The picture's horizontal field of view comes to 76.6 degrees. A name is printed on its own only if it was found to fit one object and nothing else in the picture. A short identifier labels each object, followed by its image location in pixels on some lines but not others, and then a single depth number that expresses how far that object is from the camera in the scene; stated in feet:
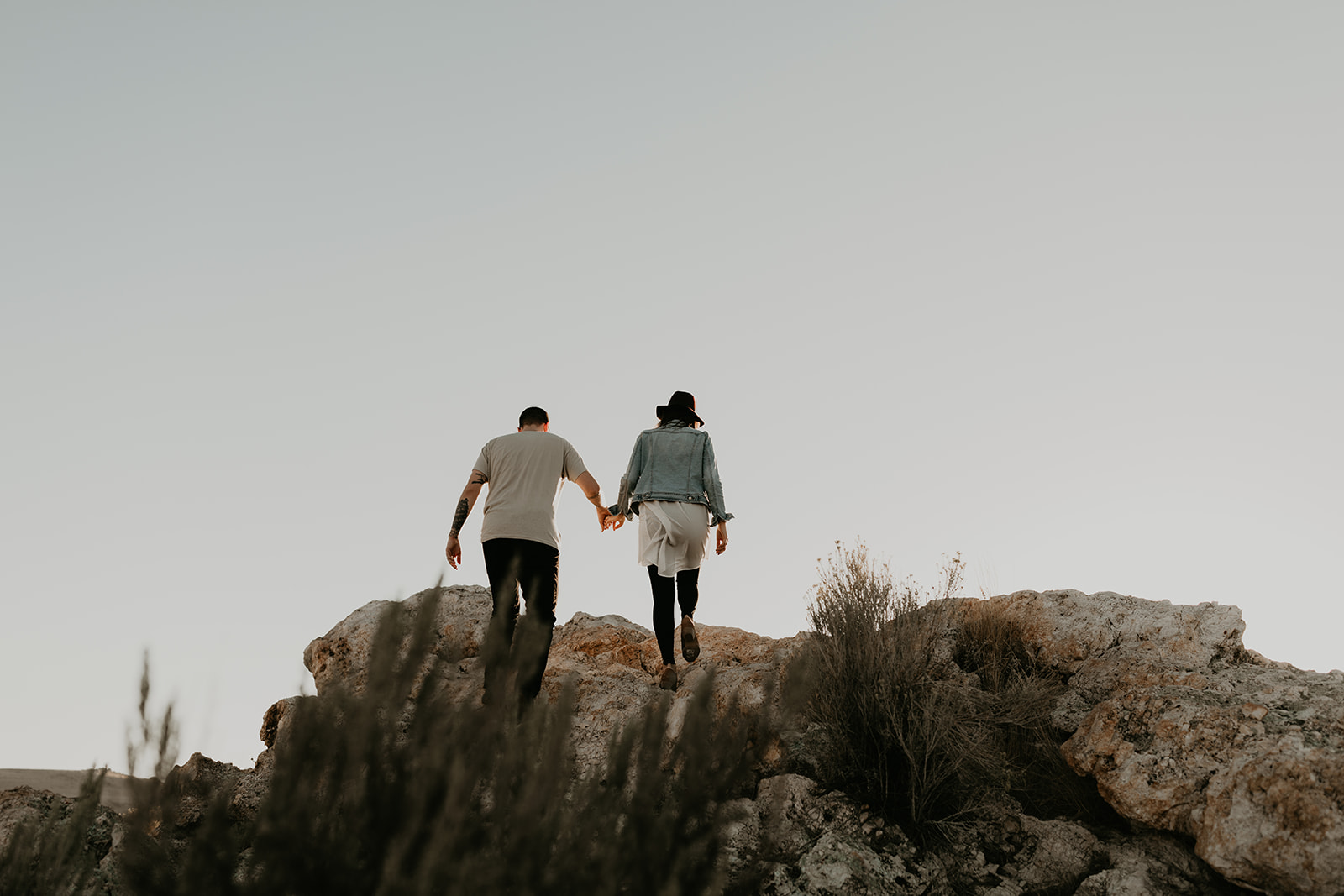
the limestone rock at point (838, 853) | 11.74
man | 16.24
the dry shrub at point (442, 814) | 6.68
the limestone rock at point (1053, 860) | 11.91
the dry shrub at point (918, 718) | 13.20
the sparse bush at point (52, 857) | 8.11
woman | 17.89
